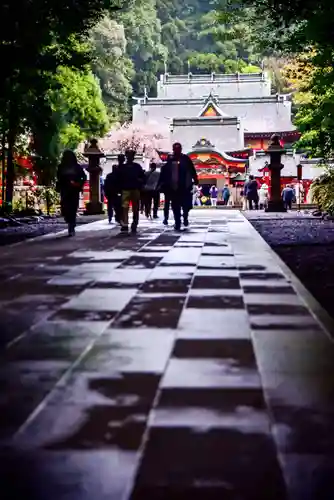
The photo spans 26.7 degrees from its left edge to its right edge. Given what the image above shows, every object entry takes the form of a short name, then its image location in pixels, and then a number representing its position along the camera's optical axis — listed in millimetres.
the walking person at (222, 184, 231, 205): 43906
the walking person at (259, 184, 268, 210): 38350
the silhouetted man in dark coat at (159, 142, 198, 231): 14852
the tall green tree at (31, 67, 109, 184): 22609
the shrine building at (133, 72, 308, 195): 48250
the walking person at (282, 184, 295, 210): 35994
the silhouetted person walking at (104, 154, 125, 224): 17147
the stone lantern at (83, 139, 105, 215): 27109
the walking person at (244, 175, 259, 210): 36094
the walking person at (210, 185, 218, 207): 45219
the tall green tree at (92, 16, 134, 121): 44719
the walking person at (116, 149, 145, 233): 14102
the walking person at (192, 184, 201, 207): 46553
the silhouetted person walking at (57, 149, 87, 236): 13273
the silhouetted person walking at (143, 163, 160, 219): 20953
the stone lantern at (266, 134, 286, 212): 29266
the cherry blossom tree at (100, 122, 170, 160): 50750
